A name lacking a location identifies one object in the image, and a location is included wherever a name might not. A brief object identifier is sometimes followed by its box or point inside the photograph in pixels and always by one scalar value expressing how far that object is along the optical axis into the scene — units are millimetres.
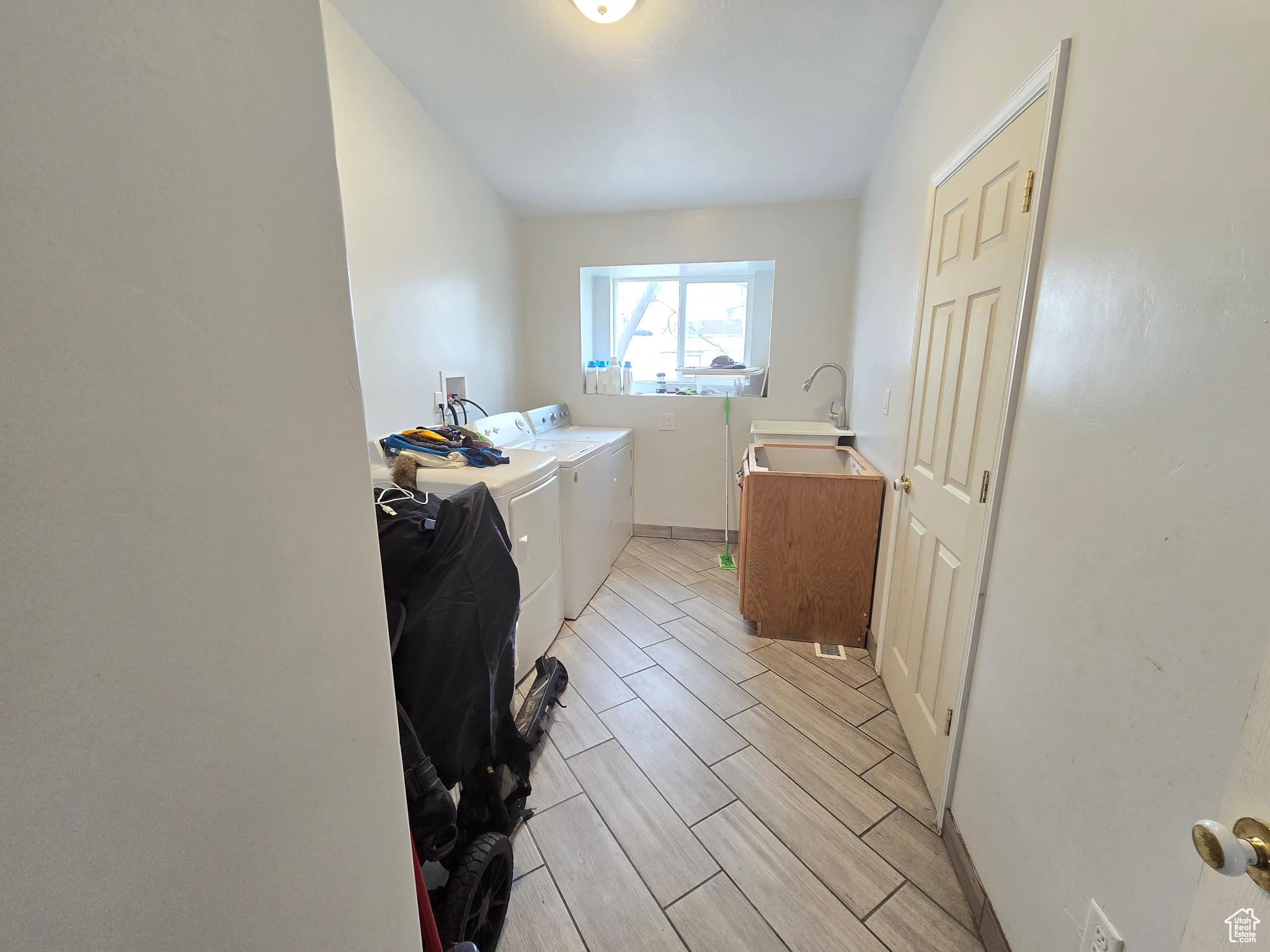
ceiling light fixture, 1614
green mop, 3522
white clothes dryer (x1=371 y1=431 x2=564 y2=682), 1820
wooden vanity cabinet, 2193
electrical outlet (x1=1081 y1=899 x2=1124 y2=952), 745
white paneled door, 1168
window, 3732
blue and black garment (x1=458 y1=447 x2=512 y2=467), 1975
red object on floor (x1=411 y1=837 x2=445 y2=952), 881
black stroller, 924
